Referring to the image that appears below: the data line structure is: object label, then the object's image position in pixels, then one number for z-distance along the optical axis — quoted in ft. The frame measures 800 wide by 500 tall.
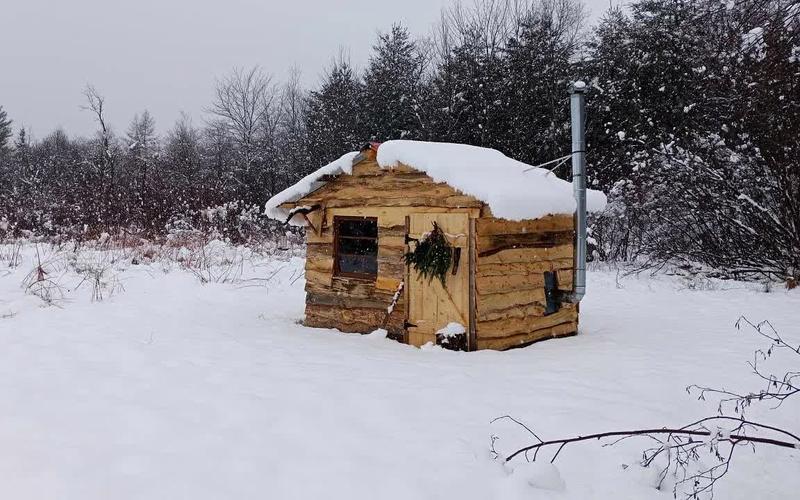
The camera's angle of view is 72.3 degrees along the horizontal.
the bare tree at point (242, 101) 108.78
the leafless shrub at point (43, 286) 28.91
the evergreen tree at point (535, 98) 61.72
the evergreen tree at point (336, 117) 79.61
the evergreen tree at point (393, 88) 78.69
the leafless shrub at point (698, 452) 10.40
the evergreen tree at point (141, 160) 55.59
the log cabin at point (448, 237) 21.86
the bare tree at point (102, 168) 53.78
